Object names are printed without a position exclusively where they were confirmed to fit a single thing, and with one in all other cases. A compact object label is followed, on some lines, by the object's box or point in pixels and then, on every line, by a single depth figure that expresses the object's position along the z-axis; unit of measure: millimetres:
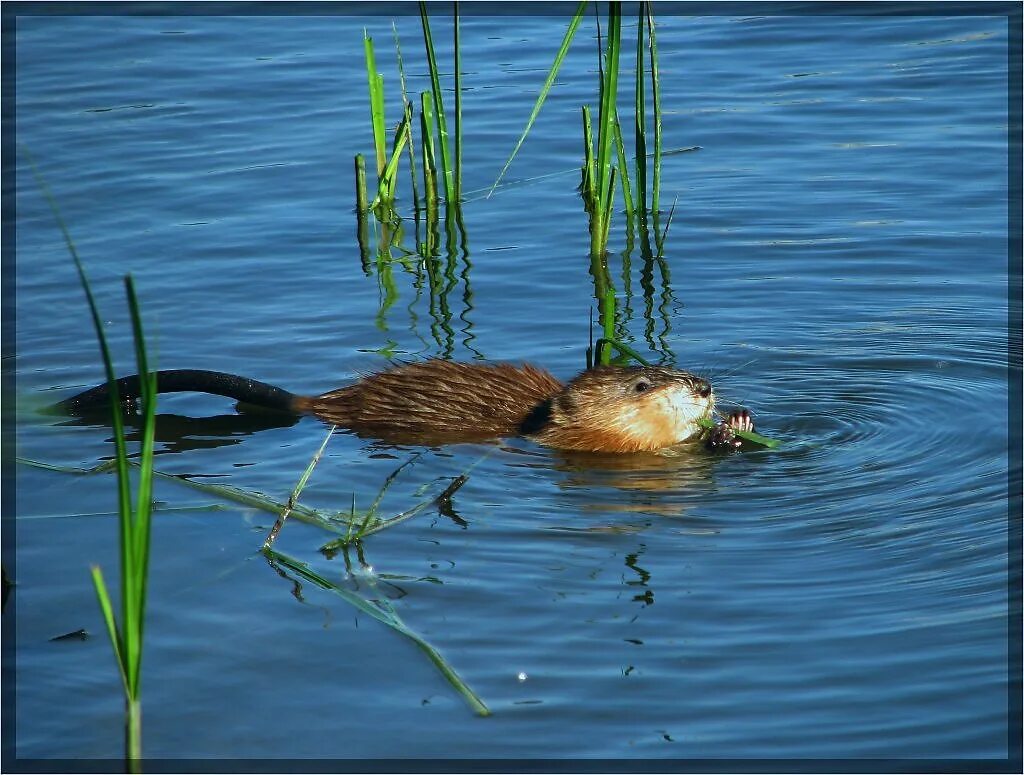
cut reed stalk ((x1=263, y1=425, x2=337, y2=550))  9719
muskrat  12437
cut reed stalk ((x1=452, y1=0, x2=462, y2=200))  16047
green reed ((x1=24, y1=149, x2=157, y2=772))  6289
